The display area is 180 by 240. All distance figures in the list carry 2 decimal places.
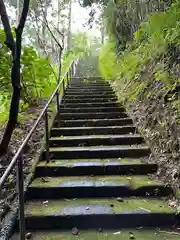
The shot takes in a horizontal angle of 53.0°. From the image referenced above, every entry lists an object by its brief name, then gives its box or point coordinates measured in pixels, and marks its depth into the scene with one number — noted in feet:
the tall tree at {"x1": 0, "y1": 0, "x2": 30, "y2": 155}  6.26
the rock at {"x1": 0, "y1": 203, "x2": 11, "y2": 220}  5.71
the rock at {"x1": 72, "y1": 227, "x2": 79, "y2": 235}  5.55
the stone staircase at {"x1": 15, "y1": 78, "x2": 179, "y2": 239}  5.77
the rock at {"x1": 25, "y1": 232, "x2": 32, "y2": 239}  5.40
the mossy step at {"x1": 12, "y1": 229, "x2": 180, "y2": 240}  5.32
